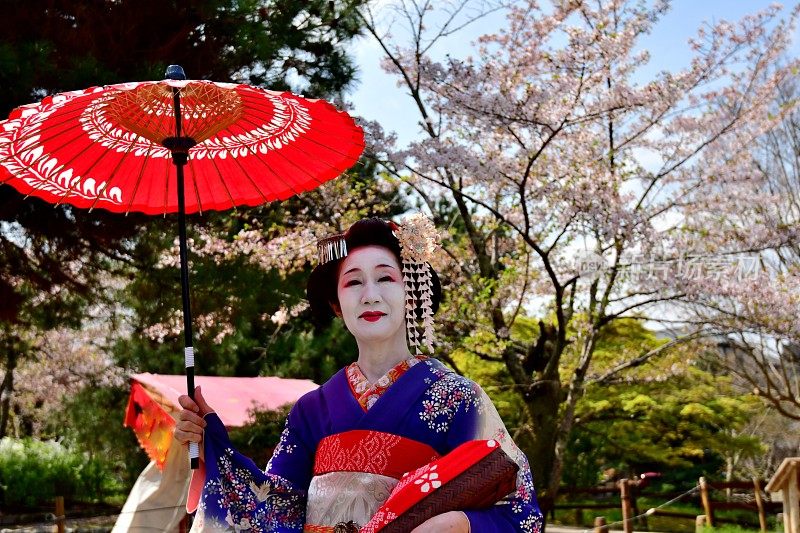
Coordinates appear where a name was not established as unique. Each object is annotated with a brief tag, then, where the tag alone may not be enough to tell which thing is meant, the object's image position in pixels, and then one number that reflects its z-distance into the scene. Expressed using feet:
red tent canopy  21.89
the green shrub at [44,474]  40.55
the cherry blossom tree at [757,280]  26.20
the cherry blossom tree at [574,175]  23.72
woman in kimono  7.39
